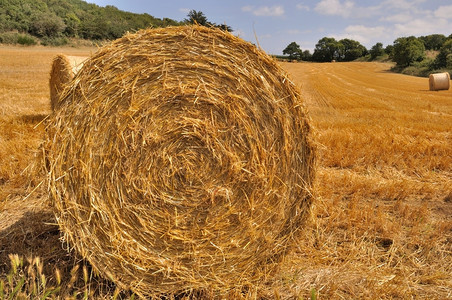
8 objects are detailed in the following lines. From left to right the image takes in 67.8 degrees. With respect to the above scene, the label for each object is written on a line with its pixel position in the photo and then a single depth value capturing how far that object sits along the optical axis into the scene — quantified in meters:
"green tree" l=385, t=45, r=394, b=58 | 66.12
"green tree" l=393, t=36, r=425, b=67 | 45.12
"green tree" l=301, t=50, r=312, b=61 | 70.94
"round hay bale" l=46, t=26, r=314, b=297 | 2.48
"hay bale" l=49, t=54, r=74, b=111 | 5.88
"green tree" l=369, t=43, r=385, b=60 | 64.81
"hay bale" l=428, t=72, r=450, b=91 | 19.09
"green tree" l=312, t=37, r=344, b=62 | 72.75
